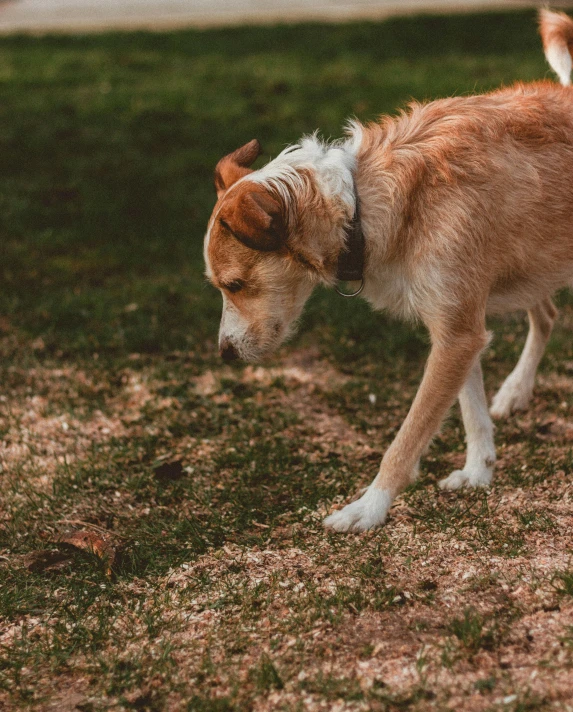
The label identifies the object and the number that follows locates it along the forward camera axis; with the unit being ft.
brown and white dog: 12.37
